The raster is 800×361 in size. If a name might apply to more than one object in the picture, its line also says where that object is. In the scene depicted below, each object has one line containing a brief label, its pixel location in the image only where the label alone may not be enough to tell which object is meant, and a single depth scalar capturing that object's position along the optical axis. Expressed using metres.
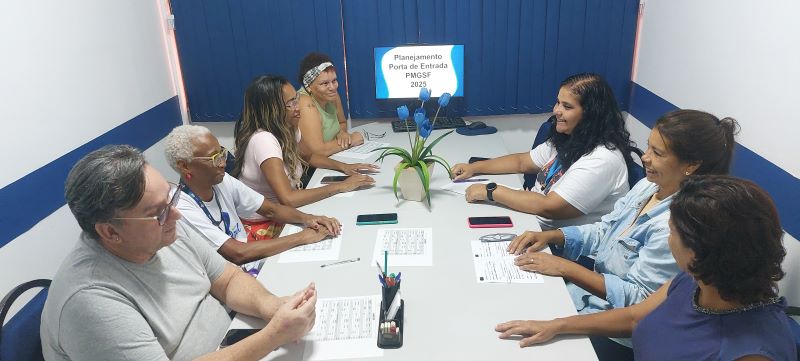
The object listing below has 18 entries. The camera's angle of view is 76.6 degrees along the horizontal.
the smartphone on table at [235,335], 1.31
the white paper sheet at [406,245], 1.69
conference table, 1.27
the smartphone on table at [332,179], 2.54
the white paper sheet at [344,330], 1.27
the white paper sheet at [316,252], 1.73
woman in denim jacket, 1.51
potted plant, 2.08
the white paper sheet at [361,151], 2.93
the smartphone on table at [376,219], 1.97
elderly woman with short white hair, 1.77
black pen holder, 1.28
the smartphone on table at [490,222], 1.92
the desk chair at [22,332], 1.11
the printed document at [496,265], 1.56
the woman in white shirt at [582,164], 2.00
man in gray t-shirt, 1.08
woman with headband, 2.91
